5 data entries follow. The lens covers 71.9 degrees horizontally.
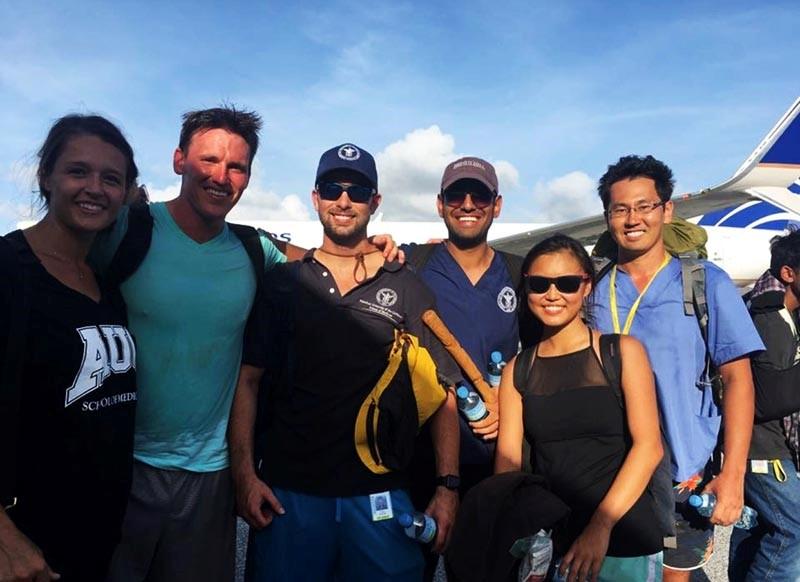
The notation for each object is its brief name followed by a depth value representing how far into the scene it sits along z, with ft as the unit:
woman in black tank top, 7.14
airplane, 39.32
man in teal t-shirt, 7.87
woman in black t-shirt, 5.57
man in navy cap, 7.93
